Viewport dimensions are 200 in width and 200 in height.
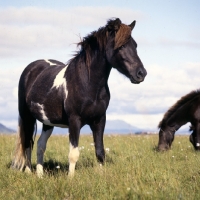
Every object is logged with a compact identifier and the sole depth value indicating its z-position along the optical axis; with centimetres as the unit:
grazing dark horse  1254
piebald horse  664
